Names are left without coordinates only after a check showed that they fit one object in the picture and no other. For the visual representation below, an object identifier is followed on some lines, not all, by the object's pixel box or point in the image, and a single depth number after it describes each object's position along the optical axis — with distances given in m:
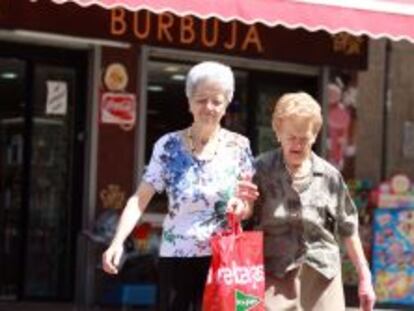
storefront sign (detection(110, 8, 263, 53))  13.64
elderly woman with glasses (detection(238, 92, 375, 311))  6.08
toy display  14.44
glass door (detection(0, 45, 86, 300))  13.94
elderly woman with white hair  6.23
